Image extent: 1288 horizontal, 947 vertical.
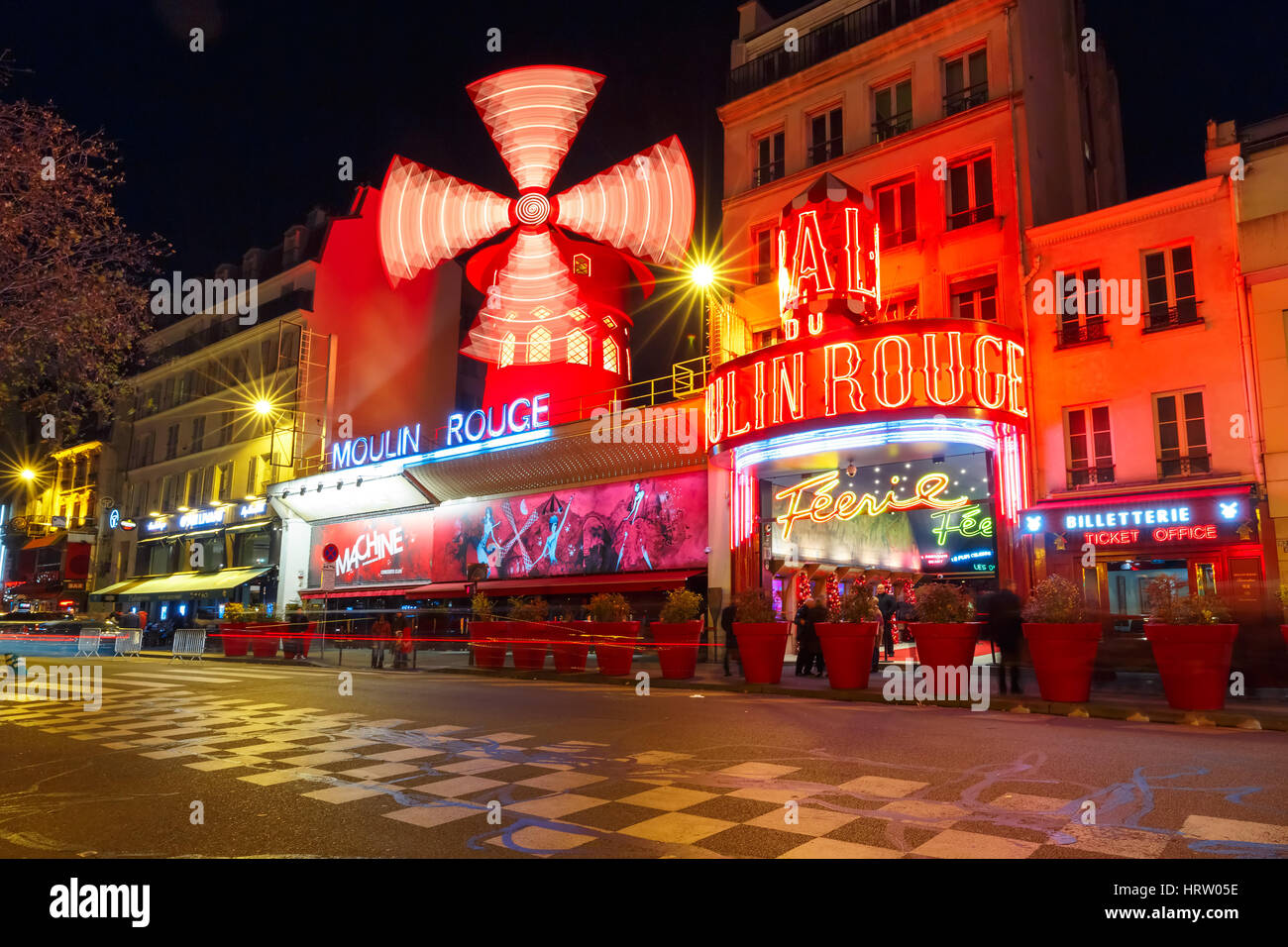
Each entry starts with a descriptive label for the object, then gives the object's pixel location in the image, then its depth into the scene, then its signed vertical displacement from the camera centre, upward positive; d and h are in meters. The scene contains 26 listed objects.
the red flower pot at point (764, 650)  13.22 -0.86
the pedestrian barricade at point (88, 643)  25.22 -1.34
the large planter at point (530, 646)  16.91 -0.99
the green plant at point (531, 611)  17.44 -0.33
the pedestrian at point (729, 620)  14.82 -0.45
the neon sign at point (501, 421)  24.23 +5.11
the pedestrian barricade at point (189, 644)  24.75 -1.36
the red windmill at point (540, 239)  26.56 +11.58
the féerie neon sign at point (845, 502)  17.67 +1.94
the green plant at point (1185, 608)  9.77 -0.19
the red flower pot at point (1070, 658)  10.30 -0.78
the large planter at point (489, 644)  17.73 -1.01
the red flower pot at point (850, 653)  12.11 -0.84
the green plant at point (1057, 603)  10.48 -0.14
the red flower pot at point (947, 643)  11.45 -0.67
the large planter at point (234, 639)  24.11 -1.20
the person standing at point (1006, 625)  11.73 -0.45
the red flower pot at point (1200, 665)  9.59 -0.82
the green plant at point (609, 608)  15.79 -0.25
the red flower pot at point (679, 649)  14.59 -0.92
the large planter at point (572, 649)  16.25 -1.03
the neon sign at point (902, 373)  15.75 +4.13
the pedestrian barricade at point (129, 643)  25.93 -1.39
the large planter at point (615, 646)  15.37 -0.92
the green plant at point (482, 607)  18.30 -0.26
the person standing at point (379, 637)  19.69 -0.96
